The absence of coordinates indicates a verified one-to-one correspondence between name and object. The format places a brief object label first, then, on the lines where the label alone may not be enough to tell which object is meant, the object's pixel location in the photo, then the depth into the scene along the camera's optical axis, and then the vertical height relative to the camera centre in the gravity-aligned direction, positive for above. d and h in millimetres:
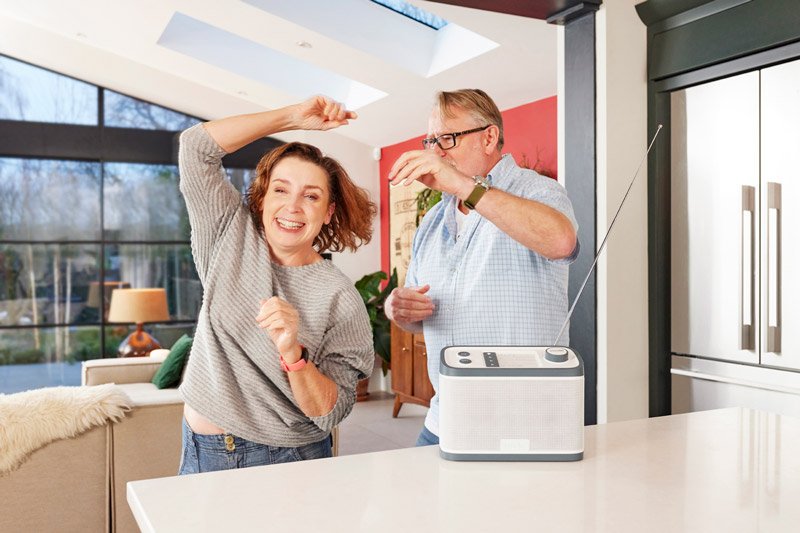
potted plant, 6621 -386
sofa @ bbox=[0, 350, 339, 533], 2896 -805
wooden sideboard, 5789 -812
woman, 1549 -86
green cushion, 4594 -608
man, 1625 +37
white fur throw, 2844 -568
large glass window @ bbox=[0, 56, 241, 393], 6980 +319
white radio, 1278 -246
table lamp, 6035 -366
